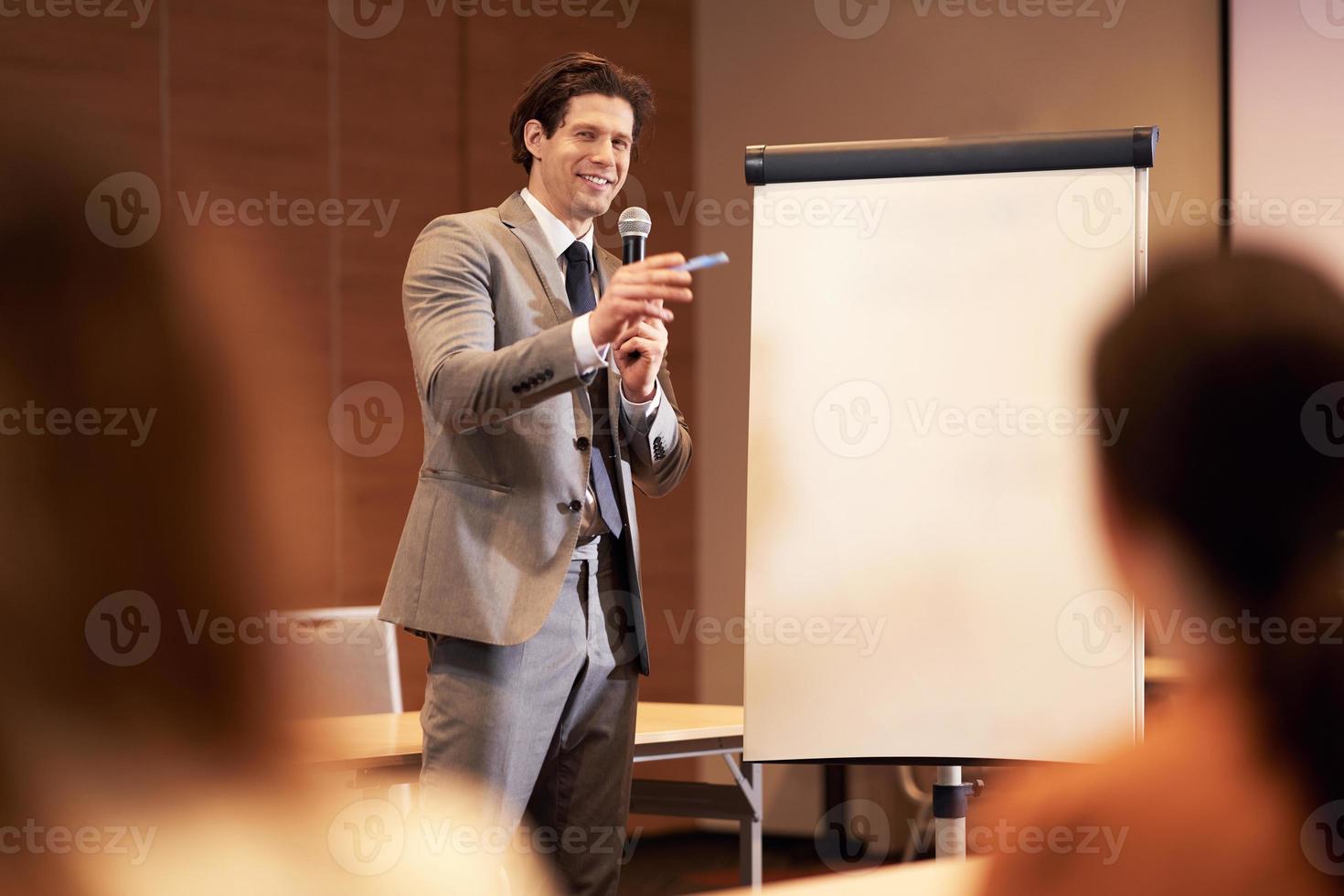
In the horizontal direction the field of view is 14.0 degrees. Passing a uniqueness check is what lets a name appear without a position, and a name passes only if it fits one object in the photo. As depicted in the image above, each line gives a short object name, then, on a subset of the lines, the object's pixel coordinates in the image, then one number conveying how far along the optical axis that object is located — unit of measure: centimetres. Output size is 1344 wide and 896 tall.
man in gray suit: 781
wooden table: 831
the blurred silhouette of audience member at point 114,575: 208
